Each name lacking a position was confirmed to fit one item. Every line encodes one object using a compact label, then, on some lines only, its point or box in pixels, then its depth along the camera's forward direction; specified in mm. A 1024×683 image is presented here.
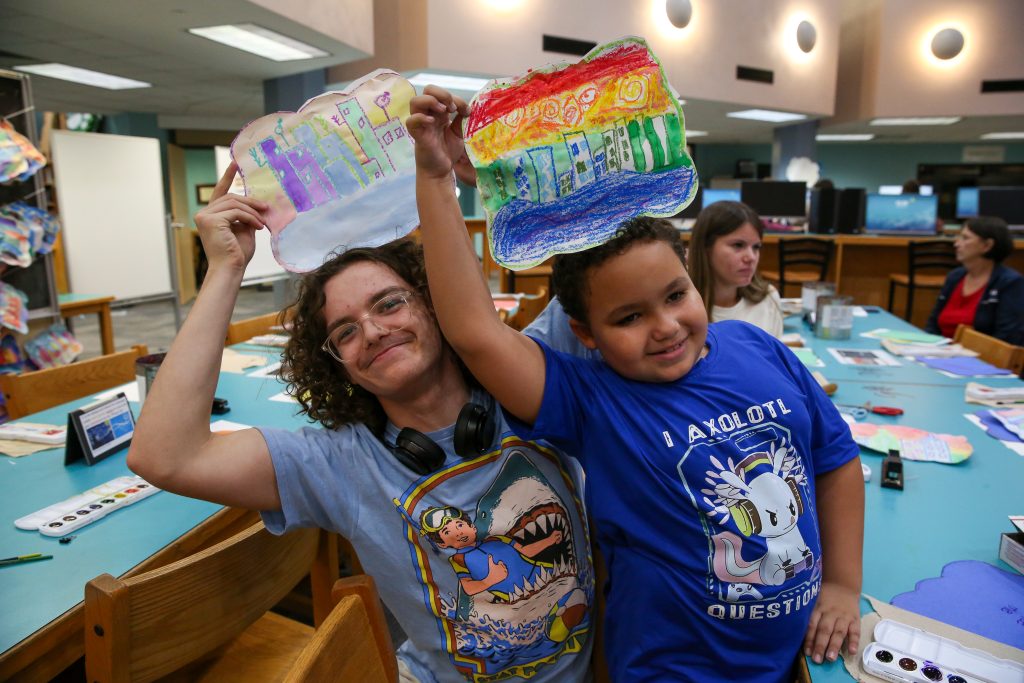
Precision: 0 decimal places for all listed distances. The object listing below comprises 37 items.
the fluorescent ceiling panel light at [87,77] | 6281
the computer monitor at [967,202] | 7719
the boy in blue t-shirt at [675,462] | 945
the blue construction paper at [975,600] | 1015
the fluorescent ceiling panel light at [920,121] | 9156
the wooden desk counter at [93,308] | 4680
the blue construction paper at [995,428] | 1845
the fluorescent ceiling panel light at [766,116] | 9196
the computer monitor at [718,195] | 7430
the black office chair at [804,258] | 6734
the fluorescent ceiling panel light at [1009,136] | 11052
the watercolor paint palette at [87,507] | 1336
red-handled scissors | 2061
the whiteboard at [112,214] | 6438
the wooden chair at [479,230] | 7363
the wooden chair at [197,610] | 936
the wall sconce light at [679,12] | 7520
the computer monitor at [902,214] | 6773
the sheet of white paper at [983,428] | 1753
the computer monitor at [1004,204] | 6607
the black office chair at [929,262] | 6324
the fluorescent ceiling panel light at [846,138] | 12142
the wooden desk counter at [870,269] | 6777
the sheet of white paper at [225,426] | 1881
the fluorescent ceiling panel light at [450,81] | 6430
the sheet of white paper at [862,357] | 2762
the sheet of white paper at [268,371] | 2603
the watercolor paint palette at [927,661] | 871
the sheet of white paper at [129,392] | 2212
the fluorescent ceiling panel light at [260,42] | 4859
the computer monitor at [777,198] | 7453
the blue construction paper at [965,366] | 2543
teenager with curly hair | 1020
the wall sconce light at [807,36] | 8766
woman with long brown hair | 2488
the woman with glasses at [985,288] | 3645
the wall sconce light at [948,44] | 8547
